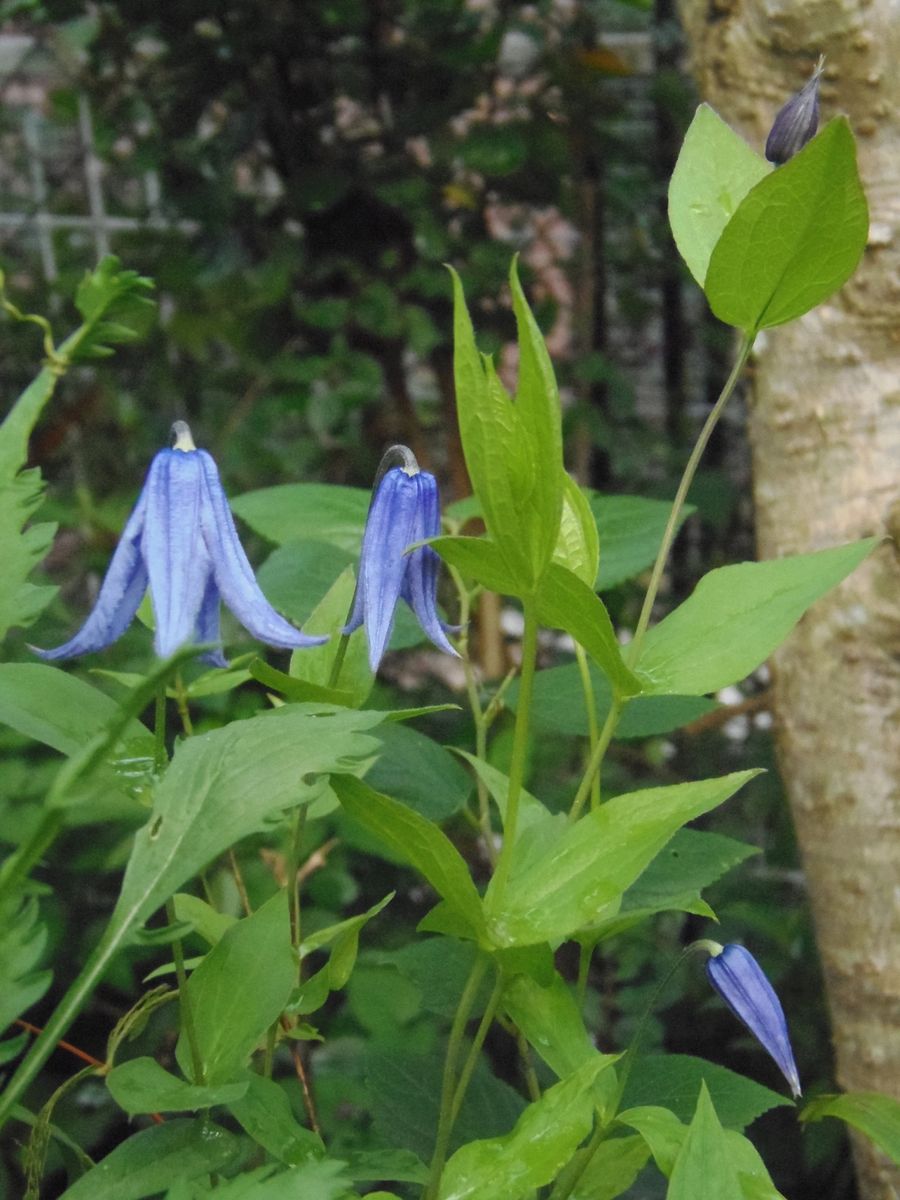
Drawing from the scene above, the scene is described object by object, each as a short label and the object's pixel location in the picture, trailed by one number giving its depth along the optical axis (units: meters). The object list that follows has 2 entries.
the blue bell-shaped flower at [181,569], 0.43
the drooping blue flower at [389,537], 0.47
